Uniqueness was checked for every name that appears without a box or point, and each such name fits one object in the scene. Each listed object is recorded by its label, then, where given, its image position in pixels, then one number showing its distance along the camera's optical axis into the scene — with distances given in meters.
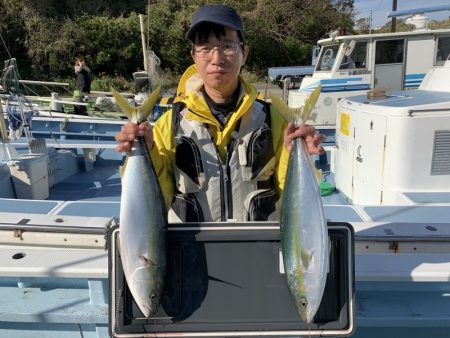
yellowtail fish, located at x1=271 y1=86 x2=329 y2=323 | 1.50
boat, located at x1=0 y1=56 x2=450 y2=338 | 2.18
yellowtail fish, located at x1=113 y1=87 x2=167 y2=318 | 1.54
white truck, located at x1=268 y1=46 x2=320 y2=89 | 16.90
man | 1.89
